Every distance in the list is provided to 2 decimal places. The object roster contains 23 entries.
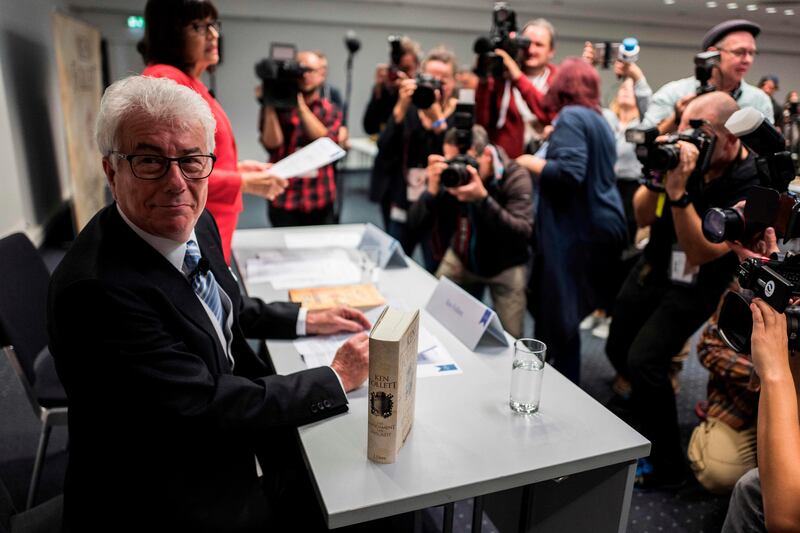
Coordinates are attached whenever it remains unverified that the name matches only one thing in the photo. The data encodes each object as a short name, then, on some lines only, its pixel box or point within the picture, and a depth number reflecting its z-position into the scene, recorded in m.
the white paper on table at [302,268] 1.89
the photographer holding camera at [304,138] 2.87
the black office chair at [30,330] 1.55
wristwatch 1.63
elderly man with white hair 0.94
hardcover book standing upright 0.91
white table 0.94
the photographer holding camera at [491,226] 2.14
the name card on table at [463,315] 1.42
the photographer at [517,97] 2.93
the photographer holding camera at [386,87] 3.34
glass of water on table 1.18
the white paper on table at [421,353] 1.33
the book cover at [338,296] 1.64
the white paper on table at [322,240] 2.32
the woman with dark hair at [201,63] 1.77
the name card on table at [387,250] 2.05
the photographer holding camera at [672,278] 1.58
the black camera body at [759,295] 0.92
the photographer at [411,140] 2.74
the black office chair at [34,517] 1.10
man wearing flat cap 1.43
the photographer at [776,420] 0.90
